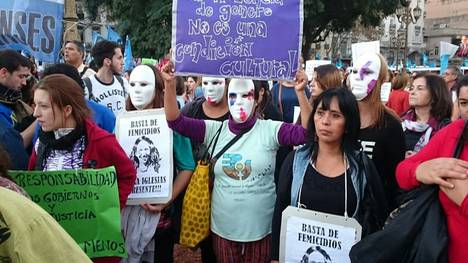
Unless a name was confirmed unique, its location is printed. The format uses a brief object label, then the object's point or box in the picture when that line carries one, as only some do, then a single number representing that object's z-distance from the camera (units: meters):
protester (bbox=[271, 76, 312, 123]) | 6.11
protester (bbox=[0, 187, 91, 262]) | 1.33
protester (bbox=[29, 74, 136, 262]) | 3.07
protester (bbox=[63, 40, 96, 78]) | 6.85
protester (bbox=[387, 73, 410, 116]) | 7.91
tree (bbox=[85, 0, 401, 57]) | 23.88
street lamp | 24.19
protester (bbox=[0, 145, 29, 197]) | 2.32
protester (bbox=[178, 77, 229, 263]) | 4.22
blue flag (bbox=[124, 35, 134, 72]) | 12.65
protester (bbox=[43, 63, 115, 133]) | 3.96
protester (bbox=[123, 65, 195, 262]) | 3.71
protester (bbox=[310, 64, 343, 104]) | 4.48
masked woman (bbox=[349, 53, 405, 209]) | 3.39
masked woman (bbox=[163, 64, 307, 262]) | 3.39
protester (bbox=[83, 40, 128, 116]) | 5.55
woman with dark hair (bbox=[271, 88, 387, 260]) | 2.91
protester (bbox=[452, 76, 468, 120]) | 2.68
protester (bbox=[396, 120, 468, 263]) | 2.15
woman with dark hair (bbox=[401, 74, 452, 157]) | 4.39
